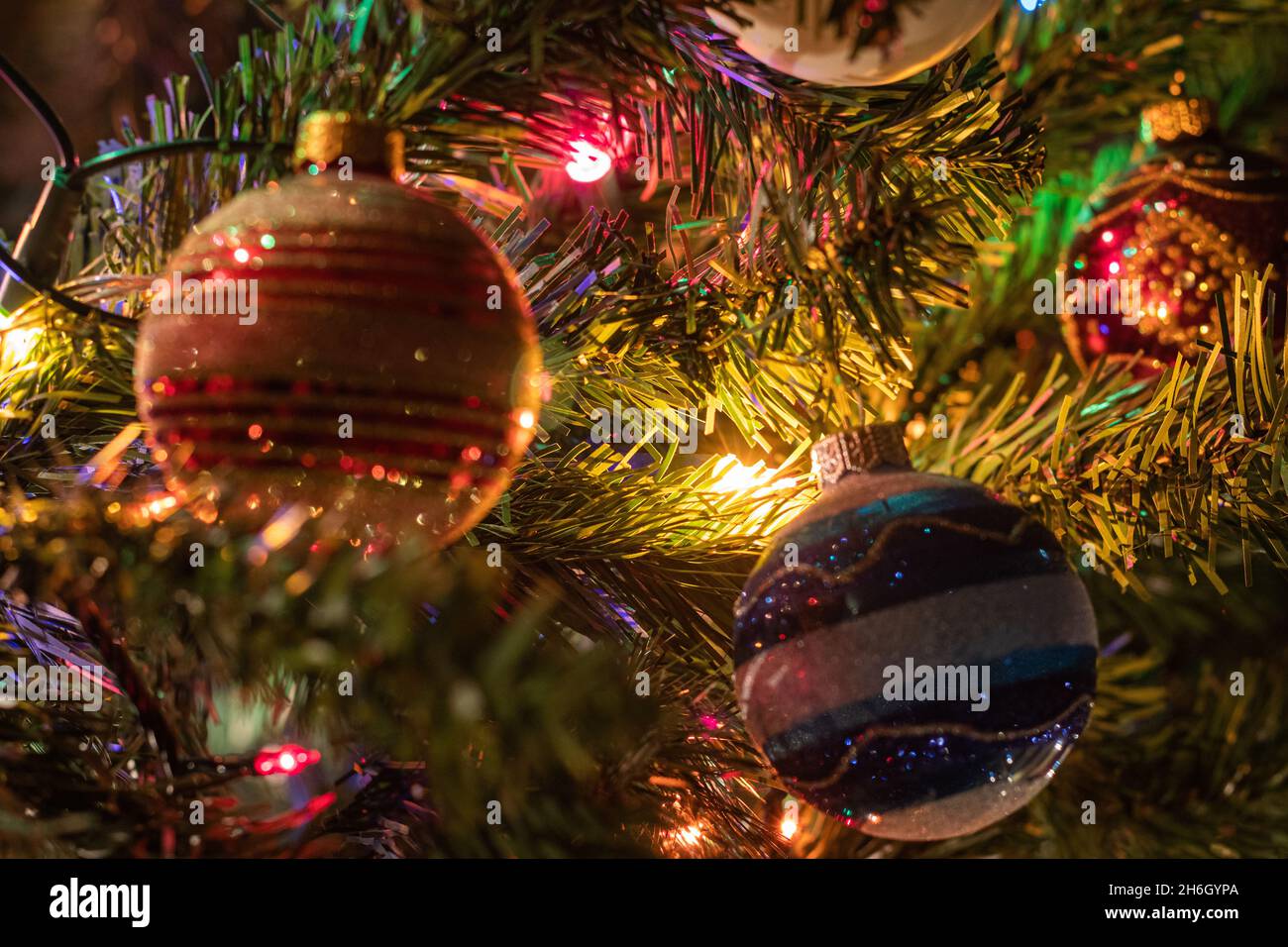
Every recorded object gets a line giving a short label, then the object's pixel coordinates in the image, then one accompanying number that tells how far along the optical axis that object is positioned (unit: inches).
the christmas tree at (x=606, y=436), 17.6
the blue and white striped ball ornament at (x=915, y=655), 22.2
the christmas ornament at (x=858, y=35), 20.9
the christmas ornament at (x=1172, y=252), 33.9
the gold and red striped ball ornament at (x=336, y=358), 19.5
